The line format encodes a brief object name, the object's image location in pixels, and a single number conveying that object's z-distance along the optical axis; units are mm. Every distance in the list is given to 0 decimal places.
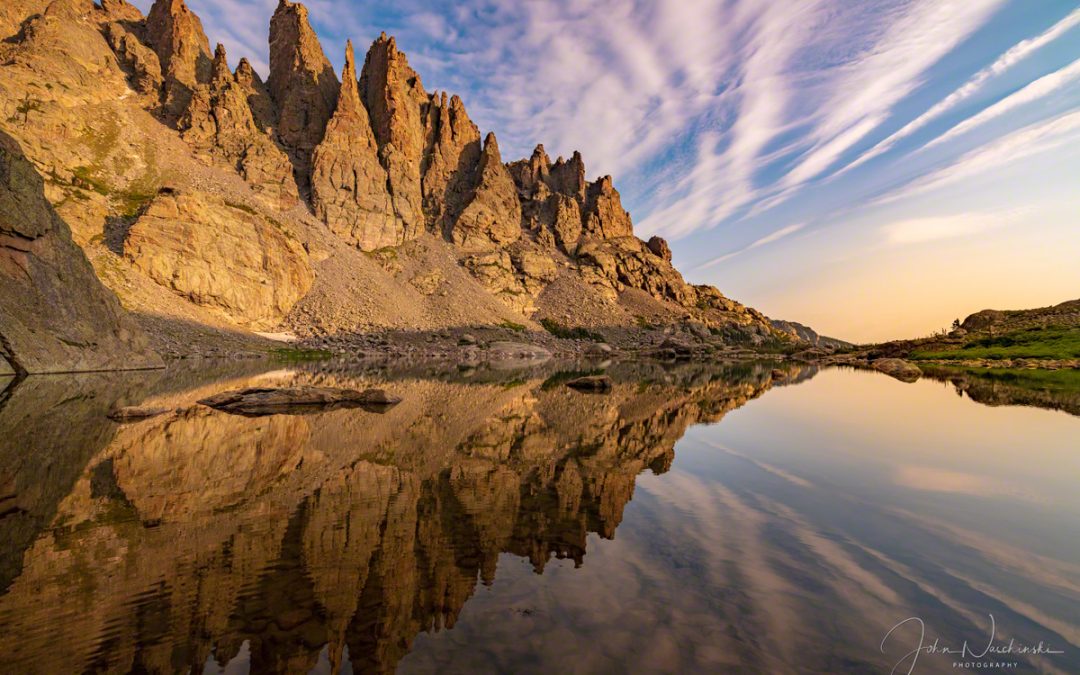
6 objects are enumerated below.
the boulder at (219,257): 74500
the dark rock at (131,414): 18777
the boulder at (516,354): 84781
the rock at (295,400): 22578
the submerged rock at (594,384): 36875
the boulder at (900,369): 47325
